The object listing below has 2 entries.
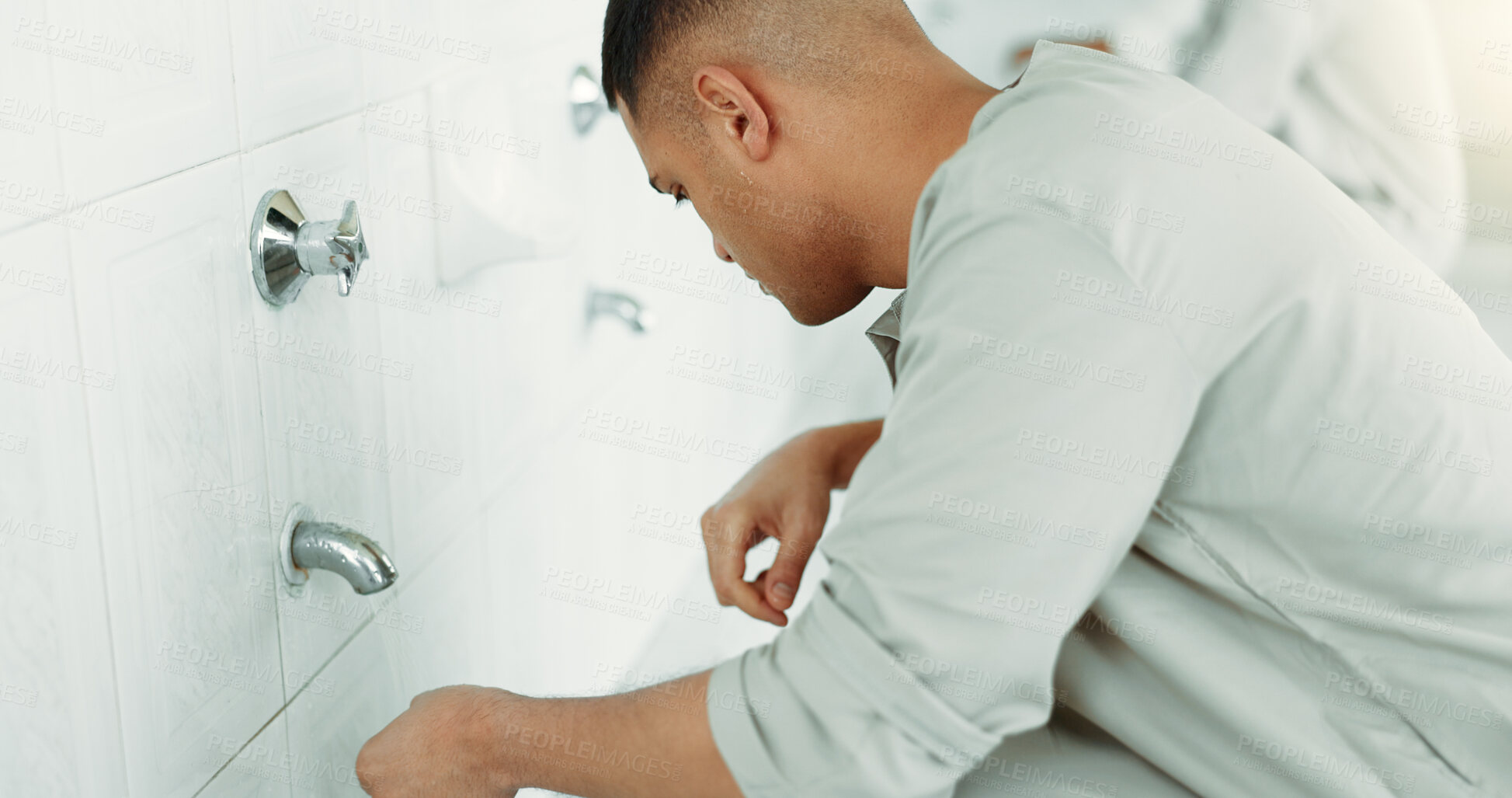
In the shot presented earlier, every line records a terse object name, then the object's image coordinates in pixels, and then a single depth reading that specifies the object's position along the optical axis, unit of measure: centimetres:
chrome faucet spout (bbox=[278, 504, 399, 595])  79
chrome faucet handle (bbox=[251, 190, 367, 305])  73
